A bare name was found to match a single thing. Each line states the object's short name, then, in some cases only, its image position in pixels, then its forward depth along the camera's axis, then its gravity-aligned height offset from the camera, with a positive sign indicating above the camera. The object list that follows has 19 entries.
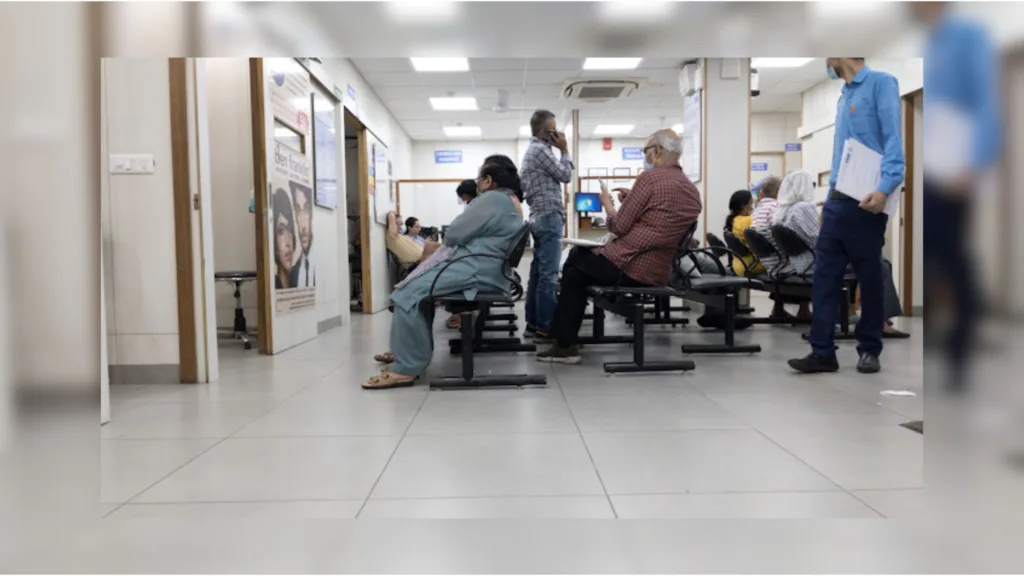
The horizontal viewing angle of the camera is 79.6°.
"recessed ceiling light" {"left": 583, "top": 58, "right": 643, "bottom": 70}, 7.09 +2.29
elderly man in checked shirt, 3.12 +0.16
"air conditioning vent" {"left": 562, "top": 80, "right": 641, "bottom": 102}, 7.93 +2.25
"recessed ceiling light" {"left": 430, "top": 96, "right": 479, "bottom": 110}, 9.04 +2.36
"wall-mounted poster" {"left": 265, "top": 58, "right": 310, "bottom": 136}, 4.13 +1.24
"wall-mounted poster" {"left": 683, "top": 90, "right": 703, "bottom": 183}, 6.52 +1.34
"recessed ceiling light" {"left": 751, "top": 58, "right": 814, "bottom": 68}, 7.14 +2.37
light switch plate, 2.89 +0.48
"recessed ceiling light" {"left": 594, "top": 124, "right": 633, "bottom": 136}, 11.10 +2.37
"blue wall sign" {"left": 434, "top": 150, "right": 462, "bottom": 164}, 12.02 +2.05
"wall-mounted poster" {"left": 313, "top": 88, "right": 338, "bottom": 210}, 5.25 +0.97
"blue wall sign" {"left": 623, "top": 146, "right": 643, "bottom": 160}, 11.98 +2.06
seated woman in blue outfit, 2.81 -0.08
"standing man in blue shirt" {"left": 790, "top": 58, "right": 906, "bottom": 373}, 2.61 +0.14
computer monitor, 9.15 +0.83
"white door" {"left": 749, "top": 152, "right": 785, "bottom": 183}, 10.49 +1.56
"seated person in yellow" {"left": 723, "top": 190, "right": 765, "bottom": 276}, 5.12 +0.33
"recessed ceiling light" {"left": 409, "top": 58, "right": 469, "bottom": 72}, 7.06 +2.31
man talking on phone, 3.96 +0.40
